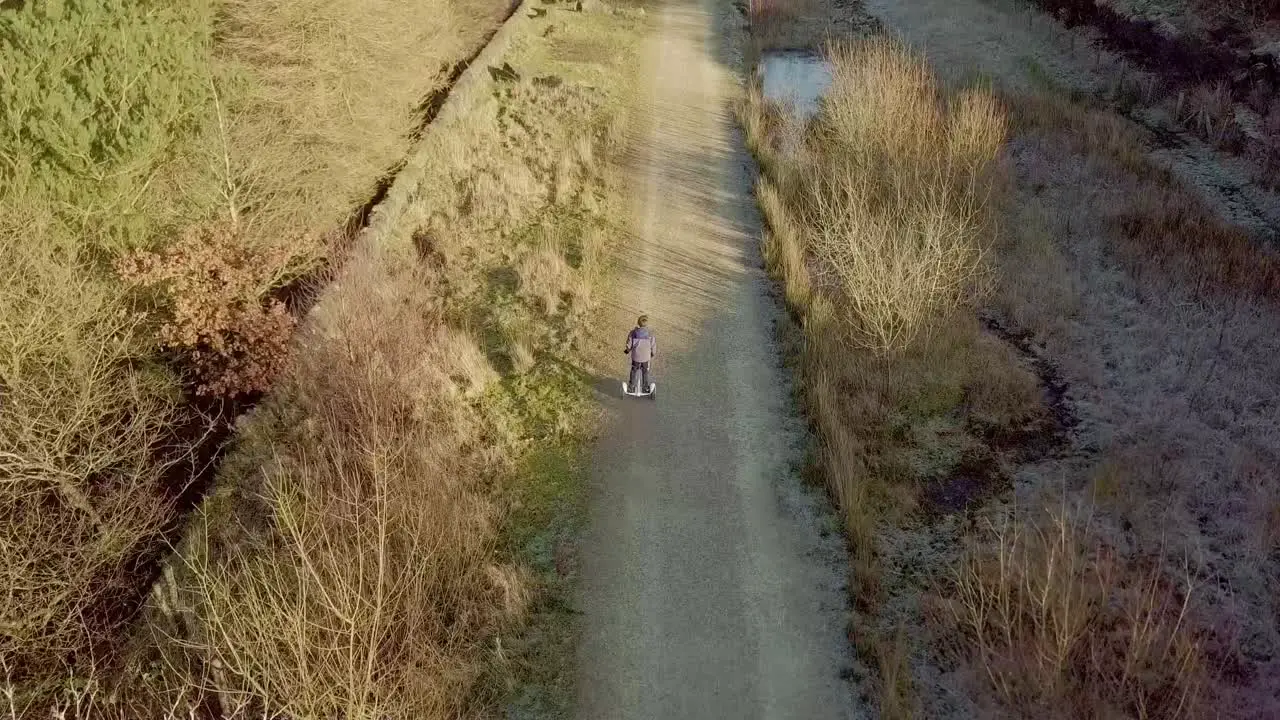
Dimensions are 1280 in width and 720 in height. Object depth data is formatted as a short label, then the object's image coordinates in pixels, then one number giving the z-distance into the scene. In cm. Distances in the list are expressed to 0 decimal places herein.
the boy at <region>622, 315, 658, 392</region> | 1253
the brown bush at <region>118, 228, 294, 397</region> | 1276
